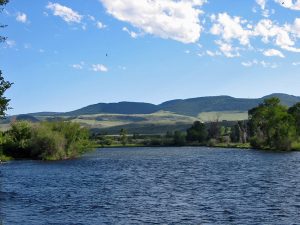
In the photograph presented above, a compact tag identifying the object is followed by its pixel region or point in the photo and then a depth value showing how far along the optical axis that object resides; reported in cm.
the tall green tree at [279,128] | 18550
